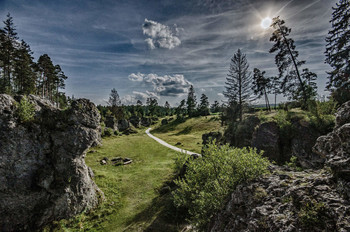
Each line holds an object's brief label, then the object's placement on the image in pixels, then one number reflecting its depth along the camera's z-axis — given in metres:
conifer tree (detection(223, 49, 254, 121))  28.05
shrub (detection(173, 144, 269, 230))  7.06
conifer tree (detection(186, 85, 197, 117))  98.68
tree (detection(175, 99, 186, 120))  102.97
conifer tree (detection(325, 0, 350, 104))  20.39
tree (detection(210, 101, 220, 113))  125.71
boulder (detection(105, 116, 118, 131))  63.50
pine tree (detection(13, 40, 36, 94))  37.97
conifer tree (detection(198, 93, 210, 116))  97.84
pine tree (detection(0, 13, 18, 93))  33.44
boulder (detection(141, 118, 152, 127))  99.19
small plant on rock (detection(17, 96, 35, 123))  11.35
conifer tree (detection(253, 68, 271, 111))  56.31
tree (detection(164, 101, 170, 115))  137.19
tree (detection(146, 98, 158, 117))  112.26
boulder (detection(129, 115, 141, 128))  89.50
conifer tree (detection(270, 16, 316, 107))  23.80
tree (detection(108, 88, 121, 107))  84.25
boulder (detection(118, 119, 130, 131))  70.94
